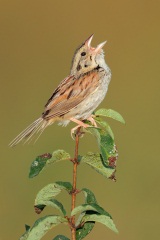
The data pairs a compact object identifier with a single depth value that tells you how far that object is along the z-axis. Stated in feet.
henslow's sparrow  20.38
